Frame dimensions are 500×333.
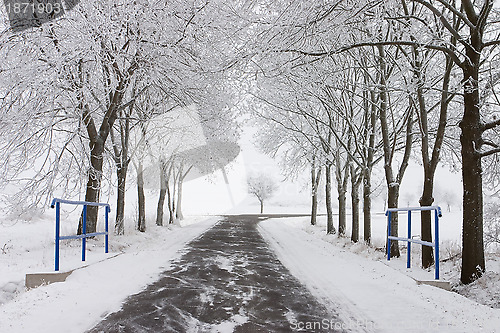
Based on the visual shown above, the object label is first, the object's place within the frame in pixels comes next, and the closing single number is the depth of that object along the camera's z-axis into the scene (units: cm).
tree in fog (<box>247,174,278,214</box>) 8244
